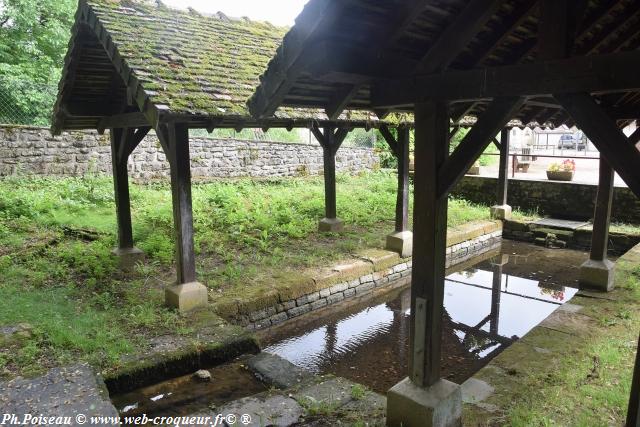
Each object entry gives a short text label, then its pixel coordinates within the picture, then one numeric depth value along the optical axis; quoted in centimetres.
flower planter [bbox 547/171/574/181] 1286
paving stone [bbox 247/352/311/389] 457
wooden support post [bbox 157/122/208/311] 560
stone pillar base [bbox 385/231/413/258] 870
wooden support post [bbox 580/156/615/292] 639
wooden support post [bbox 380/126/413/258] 875
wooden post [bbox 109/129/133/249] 736
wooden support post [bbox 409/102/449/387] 321
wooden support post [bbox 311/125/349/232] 952
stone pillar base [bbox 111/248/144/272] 758
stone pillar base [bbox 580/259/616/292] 657
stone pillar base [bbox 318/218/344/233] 991
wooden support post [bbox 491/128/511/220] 1186
